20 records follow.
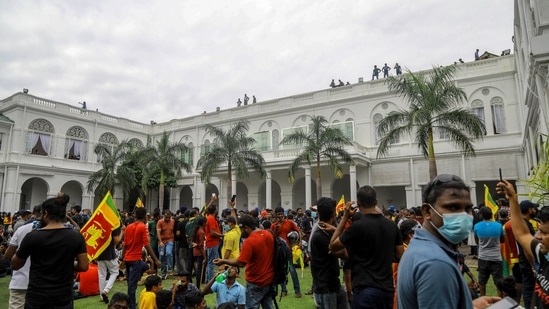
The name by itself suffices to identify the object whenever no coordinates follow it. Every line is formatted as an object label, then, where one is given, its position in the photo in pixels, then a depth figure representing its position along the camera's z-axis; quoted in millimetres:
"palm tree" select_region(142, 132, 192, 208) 27031
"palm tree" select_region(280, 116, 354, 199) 20344
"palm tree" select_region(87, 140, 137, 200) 27016
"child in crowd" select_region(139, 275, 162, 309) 4591
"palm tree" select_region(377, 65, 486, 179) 14258
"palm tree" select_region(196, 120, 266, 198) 22875
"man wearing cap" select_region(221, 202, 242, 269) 6082
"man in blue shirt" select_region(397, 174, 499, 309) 1483
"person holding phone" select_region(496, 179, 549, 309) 2850
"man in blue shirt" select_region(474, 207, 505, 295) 5984
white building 20594
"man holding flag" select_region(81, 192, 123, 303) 6698
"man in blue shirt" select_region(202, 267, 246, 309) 4695
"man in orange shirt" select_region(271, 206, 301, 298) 7504
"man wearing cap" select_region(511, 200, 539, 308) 4253
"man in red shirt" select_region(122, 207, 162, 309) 6156
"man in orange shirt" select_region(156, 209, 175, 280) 9391
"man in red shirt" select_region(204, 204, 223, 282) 7746
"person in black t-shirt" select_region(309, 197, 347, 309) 3969
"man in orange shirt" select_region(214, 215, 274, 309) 4363
